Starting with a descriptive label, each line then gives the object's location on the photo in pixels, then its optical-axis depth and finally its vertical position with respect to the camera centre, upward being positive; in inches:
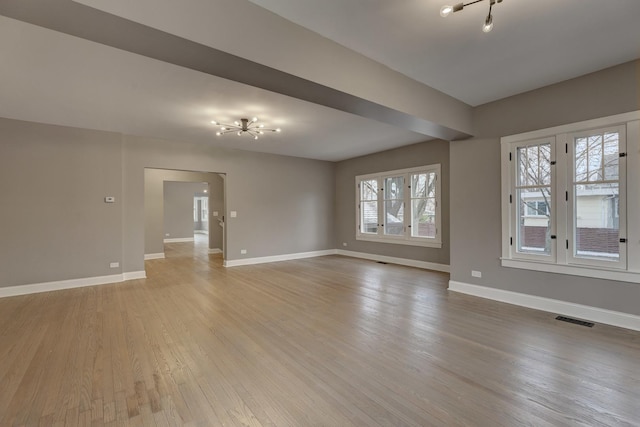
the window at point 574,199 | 123.3 +6.3
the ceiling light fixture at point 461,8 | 80.4 +58.0
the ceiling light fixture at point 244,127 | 187.0 +60.7
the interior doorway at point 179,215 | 332.5 -0.6
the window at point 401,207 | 251.5 +6.1
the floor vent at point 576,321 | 126.5 -50.2
